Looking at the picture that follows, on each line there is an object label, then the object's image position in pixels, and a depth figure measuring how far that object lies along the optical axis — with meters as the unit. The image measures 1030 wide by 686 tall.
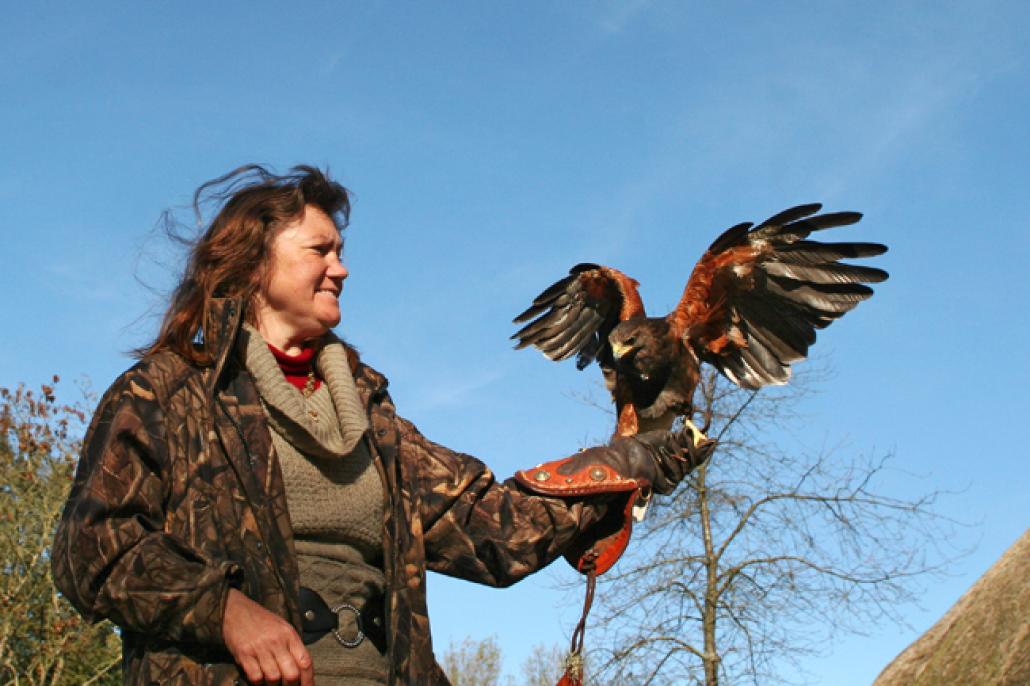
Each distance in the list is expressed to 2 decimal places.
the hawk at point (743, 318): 3.45
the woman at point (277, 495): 2.04
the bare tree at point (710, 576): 12.20
